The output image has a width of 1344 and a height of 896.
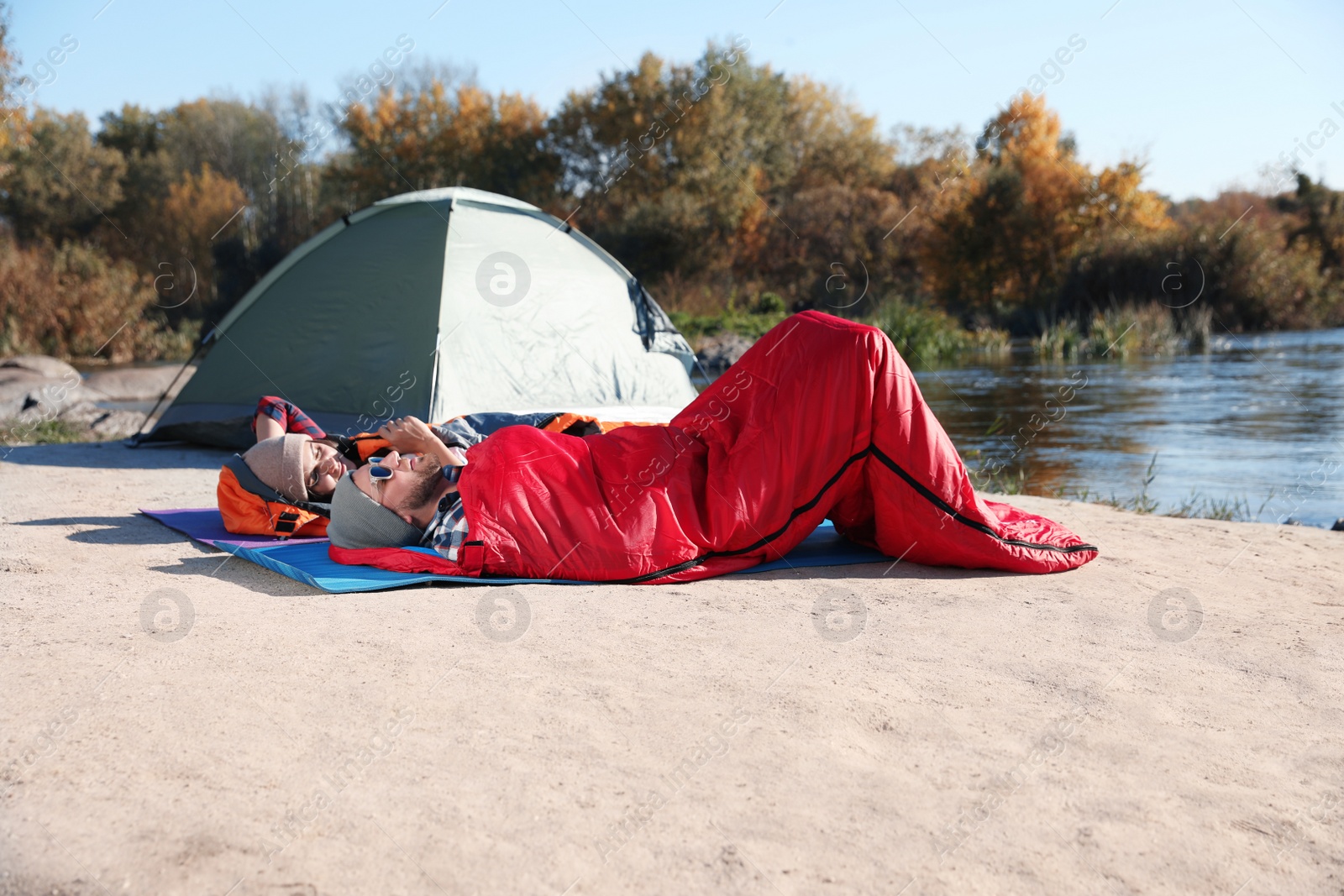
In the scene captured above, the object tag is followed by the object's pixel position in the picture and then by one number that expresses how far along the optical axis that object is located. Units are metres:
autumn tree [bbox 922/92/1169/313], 23.39
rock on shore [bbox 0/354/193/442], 8.77
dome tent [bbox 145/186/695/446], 6.45
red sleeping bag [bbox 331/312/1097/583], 3.41
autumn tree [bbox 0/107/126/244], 27.92
